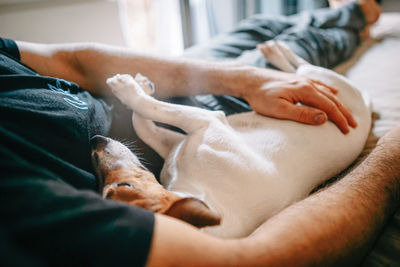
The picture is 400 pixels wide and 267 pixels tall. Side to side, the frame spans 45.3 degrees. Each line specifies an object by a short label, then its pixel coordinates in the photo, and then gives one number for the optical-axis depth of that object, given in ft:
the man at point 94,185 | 1.31
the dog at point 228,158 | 2.02
